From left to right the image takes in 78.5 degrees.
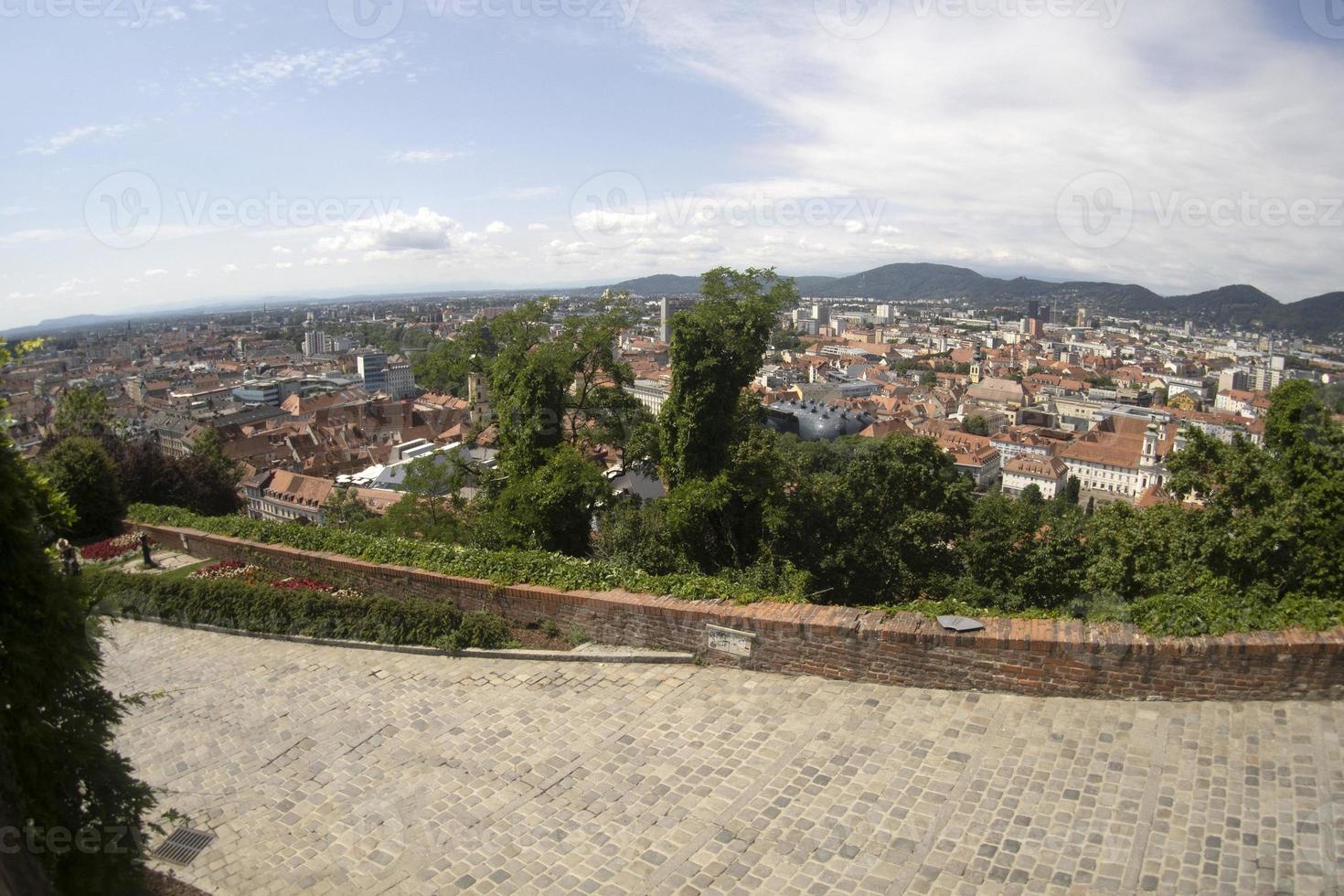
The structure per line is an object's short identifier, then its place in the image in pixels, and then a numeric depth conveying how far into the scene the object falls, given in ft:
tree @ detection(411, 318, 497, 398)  45.83
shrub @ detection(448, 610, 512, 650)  24.95
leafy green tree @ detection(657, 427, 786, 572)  34.68
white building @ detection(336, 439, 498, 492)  114.42
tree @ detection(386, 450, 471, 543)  46.14
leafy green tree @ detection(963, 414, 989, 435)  278.05
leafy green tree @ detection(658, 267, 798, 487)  37.09
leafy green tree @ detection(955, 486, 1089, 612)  35.50
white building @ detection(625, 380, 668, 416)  261.30
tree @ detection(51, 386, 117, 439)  83.05
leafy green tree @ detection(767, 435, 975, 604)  37.06
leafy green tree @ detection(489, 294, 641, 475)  39.70
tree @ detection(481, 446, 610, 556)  35.35
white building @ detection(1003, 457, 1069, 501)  207.41
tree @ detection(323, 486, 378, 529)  74.69
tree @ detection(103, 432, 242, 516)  61.82
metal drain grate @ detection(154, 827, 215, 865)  15.83
